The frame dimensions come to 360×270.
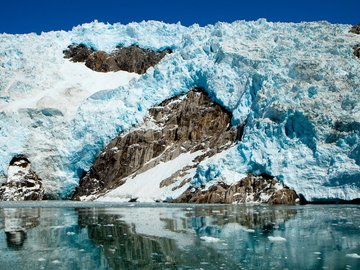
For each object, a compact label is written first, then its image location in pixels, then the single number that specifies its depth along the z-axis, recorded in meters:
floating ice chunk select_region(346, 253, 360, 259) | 11.81
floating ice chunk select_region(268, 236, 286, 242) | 14.79
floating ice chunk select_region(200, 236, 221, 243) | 14.87
